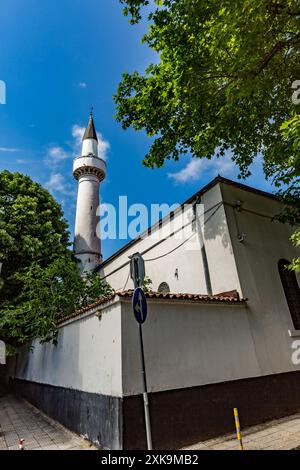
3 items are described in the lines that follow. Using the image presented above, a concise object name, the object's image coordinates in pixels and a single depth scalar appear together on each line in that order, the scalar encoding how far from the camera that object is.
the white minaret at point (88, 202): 20.36
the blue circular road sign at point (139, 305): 4.82
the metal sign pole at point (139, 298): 4.70
